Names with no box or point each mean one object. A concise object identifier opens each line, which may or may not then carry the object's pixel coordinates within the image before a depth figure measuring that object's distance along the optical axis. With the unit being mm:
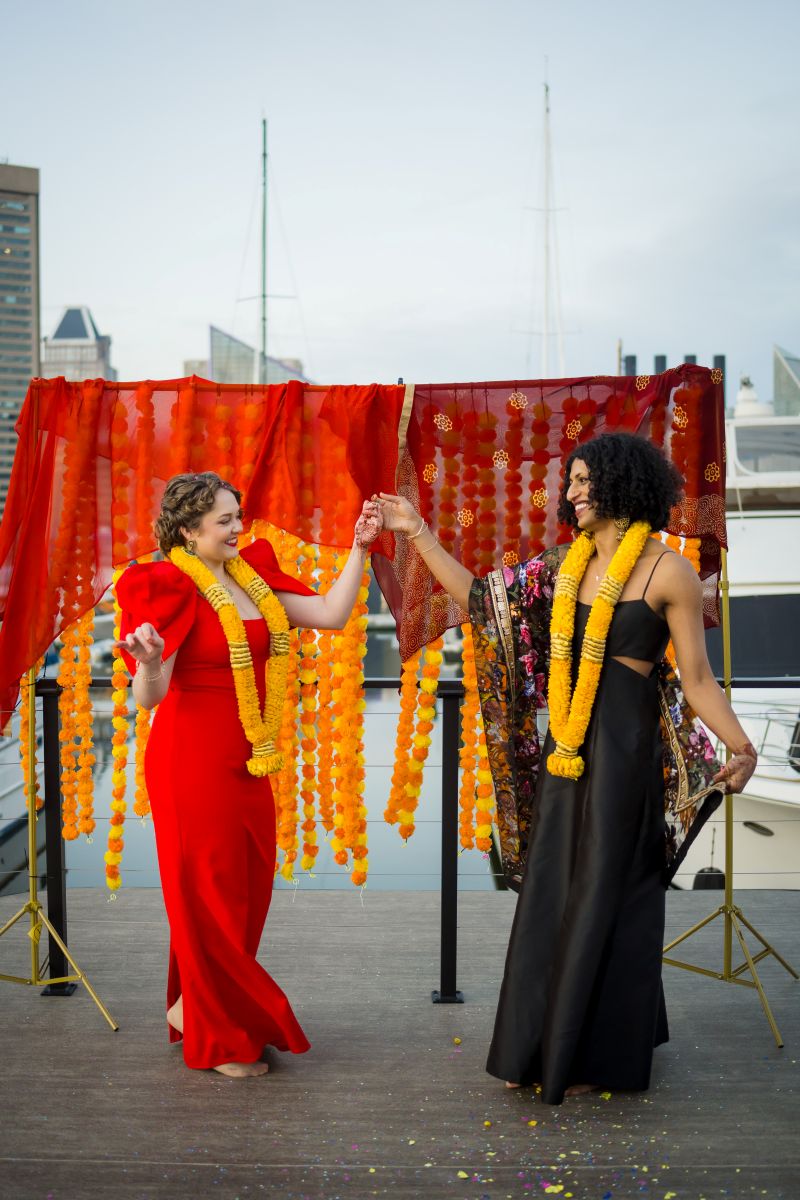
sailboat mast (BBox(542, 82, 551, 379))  16906
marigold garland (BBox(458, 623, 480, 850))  3238
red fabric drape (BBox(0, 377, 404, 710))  3021
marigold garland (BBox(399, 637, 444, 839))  3105
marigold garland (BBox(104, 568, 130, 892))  3139
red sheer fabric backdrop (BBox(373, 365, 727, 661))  3049
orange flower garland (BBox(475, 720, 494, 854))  3250
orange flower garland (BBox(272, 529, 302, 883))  3230
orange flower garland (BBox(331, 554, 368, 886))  3166
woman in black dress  2412
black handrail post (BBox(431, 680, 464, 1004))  3074
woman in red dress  2559
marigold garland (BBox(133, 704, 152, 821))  3162
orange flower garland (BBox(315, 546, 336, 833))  3225
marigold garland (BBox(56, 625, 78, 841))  3152
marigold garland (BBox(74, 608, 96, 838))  3145
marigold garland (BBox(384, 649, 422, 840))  3111
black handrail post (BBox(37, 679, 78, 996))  3127
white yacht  8445
